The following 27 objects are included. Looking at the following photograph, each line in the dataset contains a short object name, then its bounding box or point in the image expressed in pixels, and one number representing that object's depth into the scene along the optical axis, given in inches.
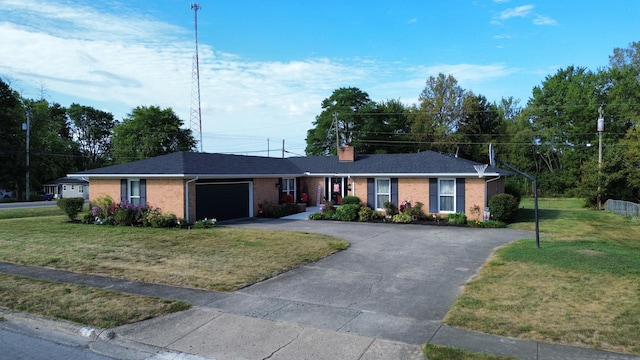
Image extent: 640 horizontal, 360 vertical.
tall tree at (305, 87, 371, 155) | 1998.0
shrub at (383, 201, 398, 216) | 820.9
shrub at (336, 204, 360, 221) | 821.2
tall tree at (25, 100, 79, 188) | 2033.7
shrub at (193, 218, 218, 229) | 719.7
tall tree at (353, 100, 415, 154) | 1973.4
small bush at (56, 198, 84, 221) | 821.9
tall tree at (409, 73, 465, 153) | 1935.7
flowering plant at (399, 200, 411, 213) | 802.2
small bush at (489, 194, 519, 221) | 739.4
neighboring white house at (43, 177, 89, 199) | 2110.0
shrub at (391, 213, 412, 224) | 777.6
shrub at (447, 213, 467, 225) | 747.4
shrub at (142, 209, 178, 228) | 729.6
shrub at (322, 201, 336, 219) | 842.2
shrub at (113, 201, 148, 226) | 748.6
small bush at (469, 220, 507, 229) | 720.3
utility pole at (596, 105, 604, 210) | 1227.2
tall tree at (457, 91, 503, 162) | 1927.9
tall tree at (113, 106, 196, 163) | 2234.3
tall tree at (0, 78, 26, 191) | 1812.3
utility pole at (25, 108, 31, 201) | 1802.7
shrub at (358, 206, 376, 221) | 812.0
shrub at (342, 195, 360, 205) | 859.4
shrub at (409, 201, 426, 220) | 792.3
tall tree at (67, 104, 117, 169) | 2736.2
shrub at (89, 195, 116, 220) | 788.6
